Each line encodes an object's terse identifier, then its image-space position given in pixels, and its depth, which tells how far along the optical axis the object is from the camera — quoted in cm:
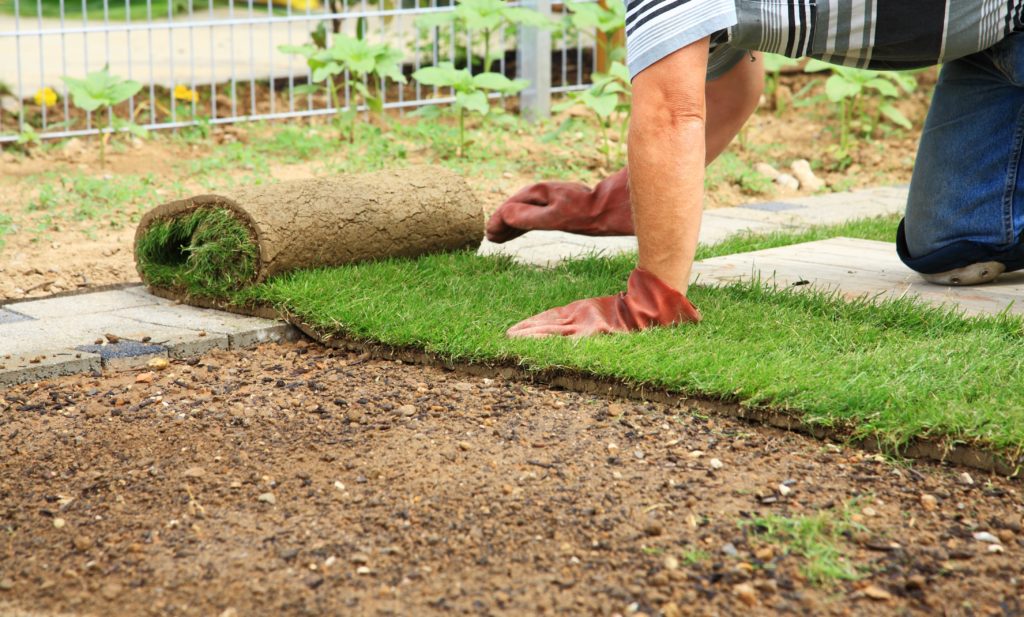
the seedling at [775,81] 652
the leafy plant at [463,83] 573
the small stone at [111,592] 178
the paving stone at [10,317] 324
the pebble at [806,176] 593
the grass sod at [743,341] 236
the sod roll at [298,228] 336
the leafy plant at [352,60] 587
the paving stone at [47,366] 276
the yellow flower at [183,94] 646
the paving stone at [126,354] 289
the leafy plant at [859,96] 600
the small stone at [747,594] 175
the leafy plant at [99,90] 529
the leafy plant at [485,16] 609
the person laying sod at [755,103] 284
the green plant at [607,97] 555
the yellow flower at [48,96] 604
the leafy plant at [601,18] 614
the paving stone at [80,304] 334
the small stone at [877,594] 176
